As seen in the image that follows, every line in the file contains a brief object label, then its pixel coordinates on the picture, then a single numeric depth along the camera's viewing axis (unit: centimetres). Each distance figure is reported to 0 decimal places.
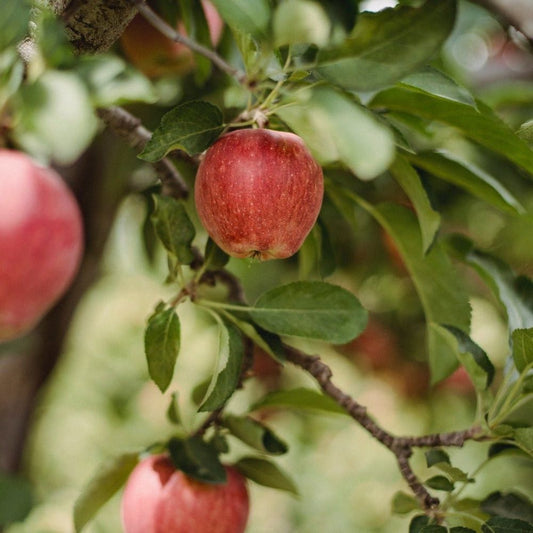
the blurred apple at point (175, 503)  121
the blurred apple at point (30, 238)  117
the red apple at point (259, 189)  110
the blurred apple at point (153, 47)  134
